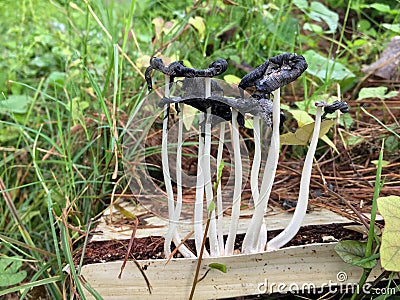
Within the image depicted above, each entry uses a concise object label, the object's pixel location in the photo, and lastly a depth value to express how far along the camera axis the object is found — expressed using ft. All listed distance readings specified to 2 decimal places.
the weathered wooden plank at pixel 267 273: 0.80
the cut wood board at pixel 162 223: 0.94
